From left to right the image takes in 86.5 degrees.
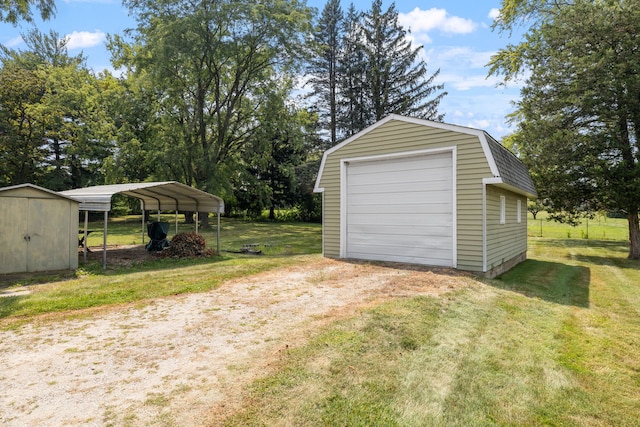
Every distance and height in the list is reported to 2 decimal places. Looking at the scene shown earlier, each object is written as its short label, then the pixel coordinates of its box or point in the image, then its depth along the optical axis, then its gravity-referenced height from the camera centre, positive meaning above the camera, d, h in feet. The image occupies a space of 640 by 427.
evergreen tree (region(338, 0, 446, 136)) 74.38 +30.11
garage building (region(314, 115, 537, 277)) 24.12 +1.63
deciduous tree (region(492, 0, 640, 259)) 37.52 +12.72
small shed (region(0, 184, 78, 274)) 23.13 -1.07
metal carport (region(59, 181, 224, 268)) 26.78 +1.81
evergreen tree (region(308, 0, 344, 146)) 78.43 +35.15
